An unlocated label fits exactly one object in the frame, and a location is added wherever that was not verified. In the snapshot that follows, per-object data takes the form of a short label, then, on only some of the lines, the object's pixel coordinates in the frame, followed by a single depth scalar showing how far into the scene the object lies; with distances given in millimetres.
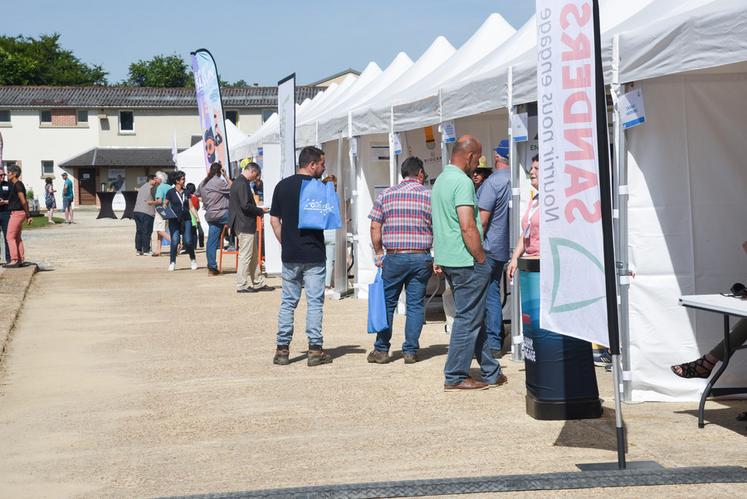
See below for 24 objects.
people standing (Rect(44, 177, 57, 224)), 49284
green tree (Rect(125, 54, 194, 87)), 111688
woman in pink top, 8922
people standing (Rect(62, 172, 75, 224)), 45862
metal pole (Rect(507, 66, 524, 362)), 9288
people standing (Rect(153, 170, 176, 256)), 24719
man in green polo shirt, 8109
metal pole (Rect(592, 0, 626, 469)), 5820
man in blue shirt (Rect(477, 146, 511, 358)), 9914
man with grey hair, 16094
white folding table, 6492
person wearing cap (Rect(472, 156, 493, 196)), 11039
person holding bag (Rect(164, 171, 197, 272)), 19922
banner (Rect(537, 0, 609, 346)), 5973
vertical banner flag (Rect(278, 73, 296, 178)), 13602
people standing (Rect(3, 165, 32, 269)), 18938
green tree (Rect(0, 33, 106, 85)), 96250
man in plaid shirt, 9641
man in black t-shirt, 9641
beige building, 74250
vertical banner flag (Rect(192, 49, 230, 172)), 19297
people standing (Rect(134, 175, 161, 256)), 24844
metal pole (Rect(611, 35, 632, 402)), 7500
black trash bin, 7266
